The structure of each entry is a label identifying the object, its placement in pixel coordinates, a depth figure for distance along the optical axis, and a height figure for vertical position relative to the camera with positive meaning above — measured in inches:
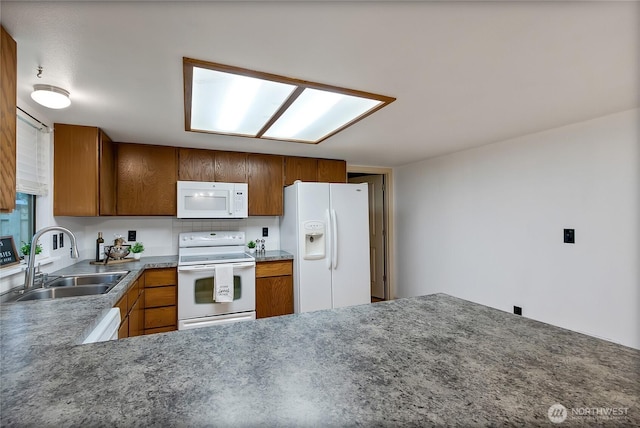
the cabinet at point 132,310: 74.6 -27.0
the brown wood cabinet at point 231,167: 125.4 +23.0
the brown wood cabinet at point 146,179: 111.7 +16.3
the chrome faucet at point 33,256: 63.0 -7.8
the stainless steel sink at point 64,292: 65.7 -18.1
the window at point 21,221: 71.9 +0.2
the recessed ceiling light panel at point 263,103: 60.2 +29.8
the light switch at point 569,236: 91.1 -7.5
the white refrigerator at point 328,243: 122.1 -11.9
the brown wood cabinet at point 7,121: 43.6 +16.3
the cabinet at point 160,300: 103.5 -30.0
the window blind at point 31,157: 74.4 +18.1
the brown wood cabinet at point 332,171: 145.3 +24.0
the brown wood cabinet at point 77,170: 88.1 +16.2
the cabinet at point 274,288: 120.6 -30.6
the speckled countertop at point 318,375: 23.0 -16.0
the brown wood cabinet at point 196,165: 119.3 +23.2
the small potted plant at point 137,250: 115.6 -12.3
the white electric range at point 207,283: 106.7 -25.3
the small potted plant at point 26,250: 75.9 -7.7
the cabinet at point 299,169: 137.6 +23.8
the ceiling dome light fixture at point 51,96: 61.0 +27.3
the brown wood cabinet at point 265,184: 131.2 +16.1
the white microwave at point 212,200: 116.4 +8.0
